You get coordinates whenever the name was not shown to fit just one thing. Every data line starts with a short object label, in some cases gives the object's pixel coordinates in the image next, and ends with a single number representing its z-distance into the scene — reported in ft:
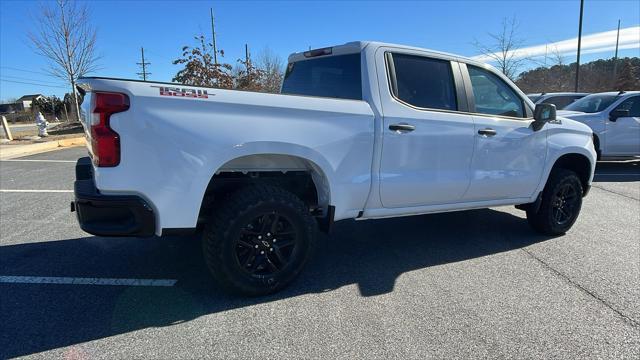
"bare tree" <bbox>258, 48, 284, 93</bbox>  70.50
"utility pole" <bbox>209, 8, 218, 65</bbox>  66.03
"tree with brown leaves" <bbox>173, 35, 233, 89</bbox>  61.57
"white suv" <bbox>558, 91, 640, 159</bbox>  31.81
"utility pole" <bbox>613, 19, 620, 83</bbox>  114.18
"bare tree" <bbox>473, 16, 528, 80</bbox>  82.16
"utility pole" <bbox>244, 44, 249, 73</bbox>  65.57
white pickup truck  9.14
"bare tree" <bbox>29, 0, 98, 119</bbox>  60.90
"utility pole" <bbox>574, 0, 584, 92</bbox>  73.77
